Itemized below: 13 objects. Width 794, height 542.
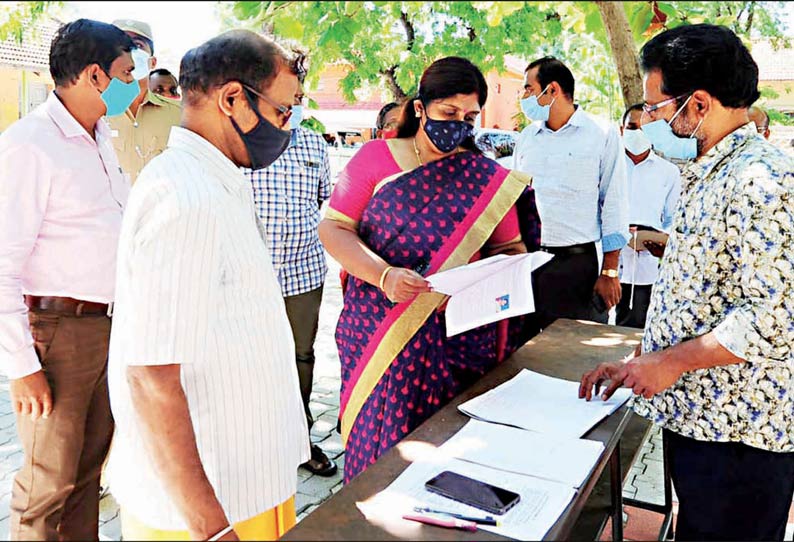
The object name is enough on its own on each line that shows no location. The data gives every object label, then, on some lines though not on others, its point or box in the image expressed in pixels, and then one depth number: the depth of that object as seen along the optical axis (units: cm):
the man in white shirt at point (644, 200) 443
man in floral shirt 159
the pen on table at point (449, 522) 135
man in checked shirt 337
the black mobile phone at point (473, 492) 142
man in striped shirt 121
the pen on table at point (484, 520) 137
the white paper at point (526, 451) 161
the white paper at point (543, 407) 191
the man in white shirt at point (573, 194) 367
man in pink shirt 203
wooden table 135
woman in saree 239
